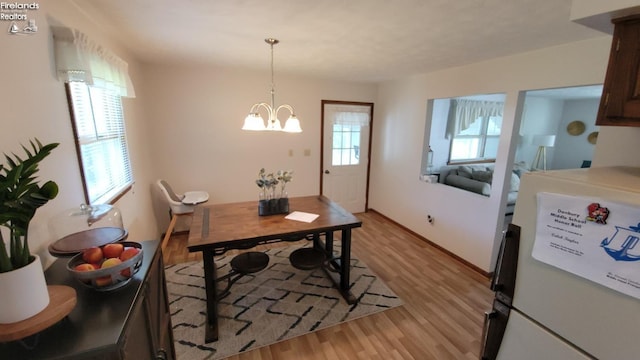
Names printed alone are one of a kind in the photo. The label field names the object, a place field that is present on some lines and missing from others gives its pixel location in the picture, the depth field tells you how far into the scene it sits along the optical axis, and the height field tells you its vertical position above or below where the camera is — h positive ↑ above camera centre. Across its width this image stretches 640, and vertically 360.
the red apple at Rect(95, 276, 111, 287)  0.93 -0.55
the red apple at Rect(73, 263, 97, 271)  0.92 -0.50
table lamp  5.27 -0.24
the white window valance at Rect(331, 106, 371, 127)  4.45 +0.27
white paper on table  2.44 -0.82
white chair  3.39 -0.97
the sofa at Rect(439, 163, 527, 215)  3.61 -0.70
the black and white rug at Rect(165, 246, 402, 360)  2.04 -1.61
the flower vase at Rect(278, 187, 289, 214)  2.60 -0.74
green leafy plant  0.69 -0.21
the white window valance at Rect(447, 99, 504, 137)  4.61 +0.37
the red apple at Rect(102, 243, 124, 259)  1.04 -0.49
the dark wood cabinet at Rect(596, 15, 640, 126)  1.01 +0.23
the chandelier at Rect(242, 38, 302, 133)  2.22 +0.06
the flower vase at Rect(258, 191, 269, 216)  2.53 -0.74
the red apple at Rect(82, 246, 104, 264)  1.00 -0.49
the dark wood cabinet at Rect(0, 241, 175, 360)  0.72 -0.60
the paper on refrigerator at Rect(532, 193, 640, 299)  0.75 -0.33
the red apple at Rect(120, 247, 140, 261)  1.03 -0.50
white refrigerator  0.76 -0.45
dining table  2.05 -0.83
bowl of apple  0.92 -0.51
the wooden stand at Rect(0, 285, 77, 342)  0.70 -0.55
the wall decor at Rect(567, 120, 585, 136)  5.48 +0.14
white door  4.48 -0.39
